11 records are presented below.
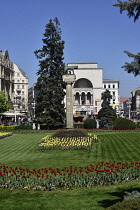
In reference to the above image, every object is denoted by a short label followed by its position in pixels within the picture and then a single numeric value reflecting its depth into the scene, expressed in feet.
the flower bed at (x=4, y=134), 109.56
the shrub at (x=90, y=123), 149.36
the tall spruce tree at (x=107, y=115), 161.15
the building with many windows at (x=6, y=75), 279.08
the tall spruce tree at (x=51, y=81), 152.15
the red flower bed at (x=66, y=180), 36.86
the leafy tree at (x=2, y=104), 197.67
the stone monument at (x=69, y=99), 95.30
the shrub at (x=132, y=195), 22.74
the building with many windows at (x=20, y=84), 356.77
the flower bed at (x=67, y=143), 73.92
